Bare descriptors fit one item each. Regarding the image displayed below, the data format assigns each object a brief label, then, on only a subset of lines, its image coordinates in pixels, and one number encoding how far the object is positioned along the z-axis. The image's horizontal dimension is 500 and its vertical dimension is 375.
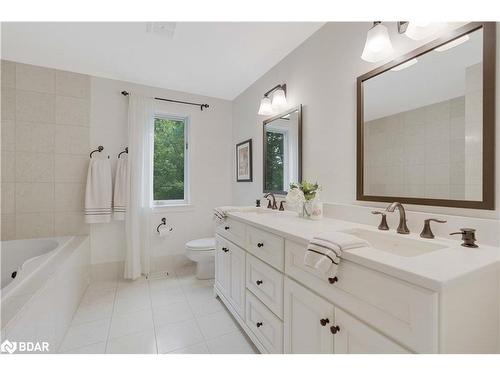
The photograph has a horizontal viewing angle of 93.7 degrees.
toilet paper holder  2.88
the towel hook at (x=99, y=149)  2.63
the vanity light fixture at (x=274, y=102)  2.12
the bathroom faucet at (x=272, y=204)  2.20
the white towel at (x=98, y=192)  2.50
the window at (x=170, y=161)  3.03
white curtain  2.66
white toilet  2.56
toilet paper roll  2.86
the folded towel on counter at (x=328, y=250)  0.87
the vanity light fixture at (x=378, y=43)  1.25
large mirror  0.98
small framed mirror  2.02
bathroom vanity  0.66
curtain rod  2.68
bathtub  1.10
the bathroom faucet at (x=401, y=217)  1.16
